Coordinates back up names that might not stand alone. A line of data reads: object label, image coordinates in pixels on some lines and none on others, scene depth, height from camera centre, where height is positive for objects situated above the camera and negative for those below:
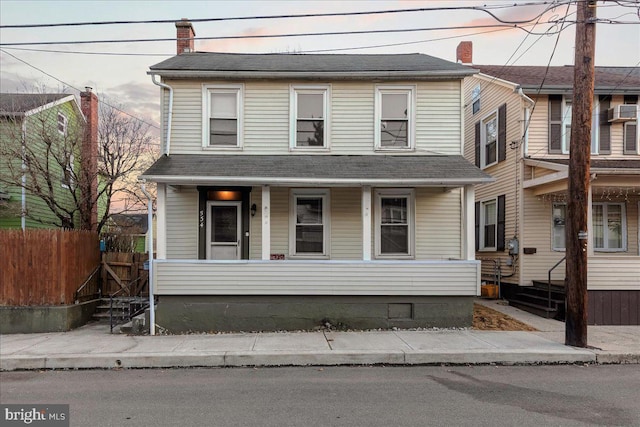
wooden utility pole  7.35 +0.91
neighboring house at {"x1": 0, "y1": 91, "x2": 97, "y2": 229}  12.25 +2.47
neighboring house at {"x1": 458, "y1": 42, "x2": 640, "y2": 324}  11.80 +1.59
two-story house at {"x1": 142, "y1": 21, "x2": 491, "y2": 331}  10.23 +1.96
